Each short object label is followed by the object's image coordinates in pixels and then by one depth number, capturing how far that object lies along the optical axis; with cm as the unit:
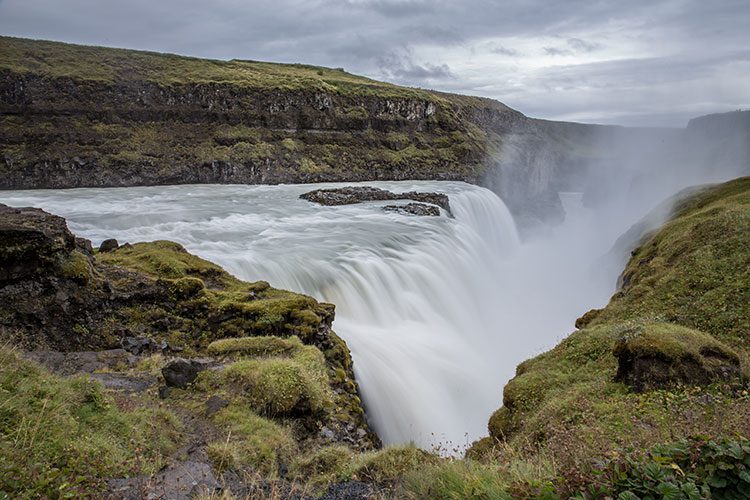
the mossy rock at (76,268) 1225
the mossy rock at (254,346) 1159
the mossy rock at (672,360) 938
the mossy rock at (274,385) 938
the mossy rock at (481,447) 974
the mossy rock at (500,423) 1091
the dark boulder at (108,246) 1869
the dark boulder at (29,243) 1118
